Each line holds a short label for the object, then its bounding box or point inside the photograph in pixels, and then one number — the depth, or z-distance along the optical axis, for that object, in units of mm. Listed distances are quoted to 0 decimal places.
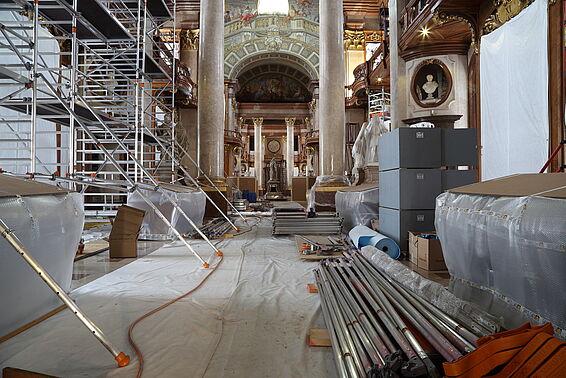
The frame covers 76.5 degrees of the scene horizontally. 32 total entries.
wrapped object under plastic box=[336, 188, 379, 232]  6008
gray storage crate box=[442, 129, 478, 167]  4434
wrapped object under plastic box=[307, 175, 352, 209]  8773
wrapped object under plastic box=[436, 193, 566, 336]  1594
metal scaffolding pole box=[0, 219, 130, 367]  1832
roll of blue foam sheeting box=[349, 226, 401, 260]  4285
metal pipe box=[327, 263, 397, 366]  1729
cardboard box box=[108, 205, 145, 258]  4520
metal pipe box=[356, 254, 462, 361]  1609
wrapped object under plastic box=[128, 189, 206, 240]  5843
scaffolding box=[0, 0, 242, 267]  4342
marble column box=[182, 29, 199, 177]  15744
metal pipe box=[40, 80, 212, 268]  4004
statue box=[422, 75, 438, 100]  9289
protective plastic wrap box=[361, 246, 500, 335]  1878
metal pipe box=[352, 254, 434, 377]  1489
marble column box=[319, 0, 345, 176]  9156
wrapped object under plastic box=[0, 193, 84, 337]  2119
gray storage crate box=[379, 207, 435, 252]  4426
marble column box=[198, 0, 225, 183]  8938
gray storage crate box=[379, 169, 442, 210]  4398
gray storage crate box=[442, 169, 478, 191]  4434
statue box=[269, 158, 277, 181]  31828
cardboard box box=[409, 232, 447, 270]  3680
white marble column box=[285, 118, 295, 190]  27719
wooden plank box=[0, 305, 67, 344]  2138
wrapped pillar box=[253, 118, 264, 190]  27659
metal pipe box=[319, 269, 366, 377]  1692
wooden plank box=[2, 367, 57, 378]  1423
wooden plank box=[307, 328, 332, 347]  2094
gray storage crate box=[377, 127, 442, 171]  4383
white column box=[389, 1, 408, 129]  9250
